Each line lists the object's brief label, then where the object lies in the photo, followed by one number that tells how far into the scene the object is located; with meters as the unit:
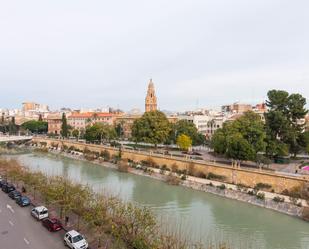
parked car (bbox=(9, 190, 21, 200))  22.89
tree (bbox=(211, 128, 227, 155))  34.42
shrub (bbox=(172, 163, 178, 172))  36.93
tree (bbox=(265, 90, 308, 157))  35.81
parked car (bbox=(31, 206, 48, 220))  18.53
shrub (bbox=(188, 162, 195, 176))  34.31
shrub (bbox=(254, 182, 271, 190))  27.38
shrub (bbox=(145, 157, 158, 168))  40.68
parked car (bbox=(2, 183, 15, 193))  25.11
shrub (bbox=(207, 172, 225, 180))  31.57
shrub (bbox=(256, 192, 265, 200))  24.49
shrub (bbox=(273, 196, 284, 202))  23.55
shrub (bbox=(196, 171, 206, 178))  33.09
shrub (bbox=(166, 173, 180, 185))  31.69
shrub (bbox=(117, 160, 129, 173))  39.27
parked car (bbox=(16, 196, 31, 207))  21.36
